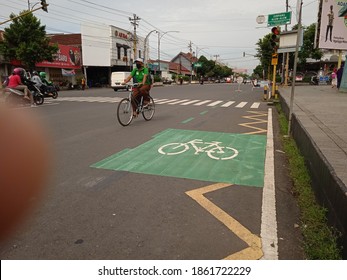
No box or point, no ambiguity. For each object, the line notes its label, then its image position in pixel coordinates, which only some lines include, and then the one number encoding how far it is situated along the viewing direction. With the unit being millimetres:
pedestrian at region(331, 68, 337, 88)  23970
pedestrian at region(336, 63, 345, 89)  19014
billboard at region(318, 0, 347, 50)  18078
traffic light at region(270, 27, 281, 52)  12408
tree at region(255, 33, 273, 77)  41031
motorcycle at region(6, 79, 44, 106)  13031
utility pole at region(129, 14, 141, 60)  45141
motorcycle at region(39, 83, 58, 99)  17844
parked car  30094
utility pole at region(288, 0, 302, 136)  6387
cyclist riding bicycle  8922
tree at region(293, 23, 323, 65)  40750
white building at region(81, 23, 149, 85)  39969
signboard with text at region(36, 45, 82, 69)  33978
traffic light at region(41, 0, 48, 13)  19050
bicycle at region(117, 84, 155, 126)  8492
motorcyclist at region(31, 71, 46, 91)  16219
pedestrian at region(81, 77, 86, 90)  34753
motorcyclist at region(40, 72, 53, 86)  18634
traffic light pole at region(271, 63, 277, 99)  17655
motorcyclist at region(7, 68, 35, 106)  13016
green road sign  12982
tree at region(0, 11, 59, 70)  27141
